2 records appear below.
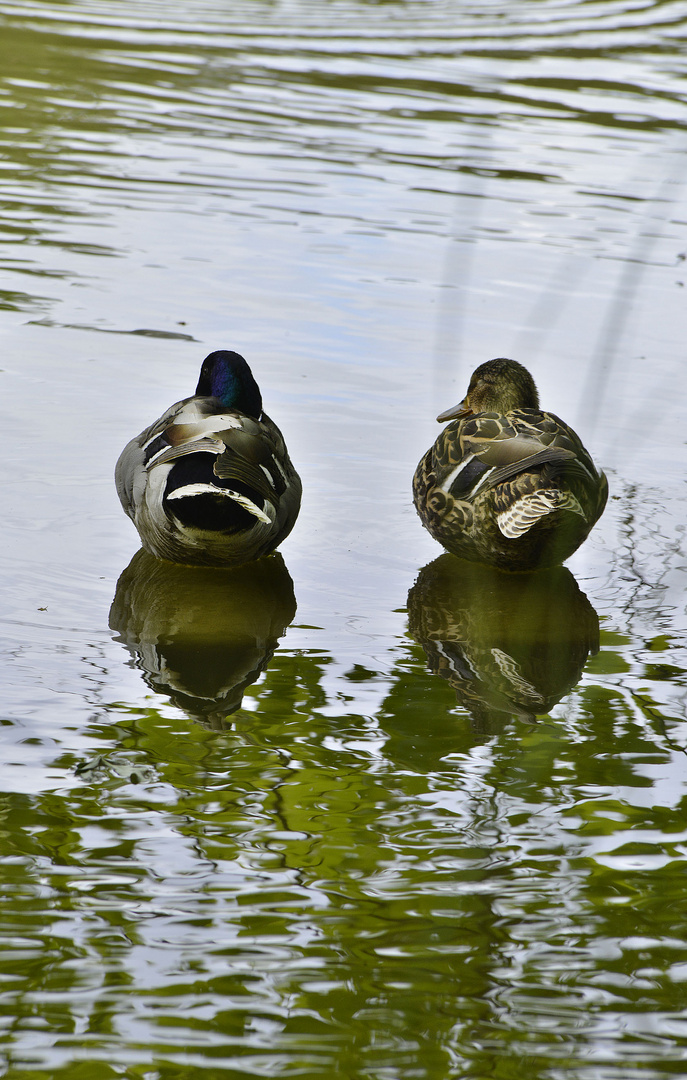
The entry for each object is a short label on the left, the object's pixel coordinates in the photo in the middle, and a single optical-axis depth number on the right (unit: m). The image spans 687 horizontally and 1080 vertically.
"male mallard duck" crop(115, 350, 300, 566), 9.80
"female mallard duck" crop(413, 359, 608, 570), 10.16
